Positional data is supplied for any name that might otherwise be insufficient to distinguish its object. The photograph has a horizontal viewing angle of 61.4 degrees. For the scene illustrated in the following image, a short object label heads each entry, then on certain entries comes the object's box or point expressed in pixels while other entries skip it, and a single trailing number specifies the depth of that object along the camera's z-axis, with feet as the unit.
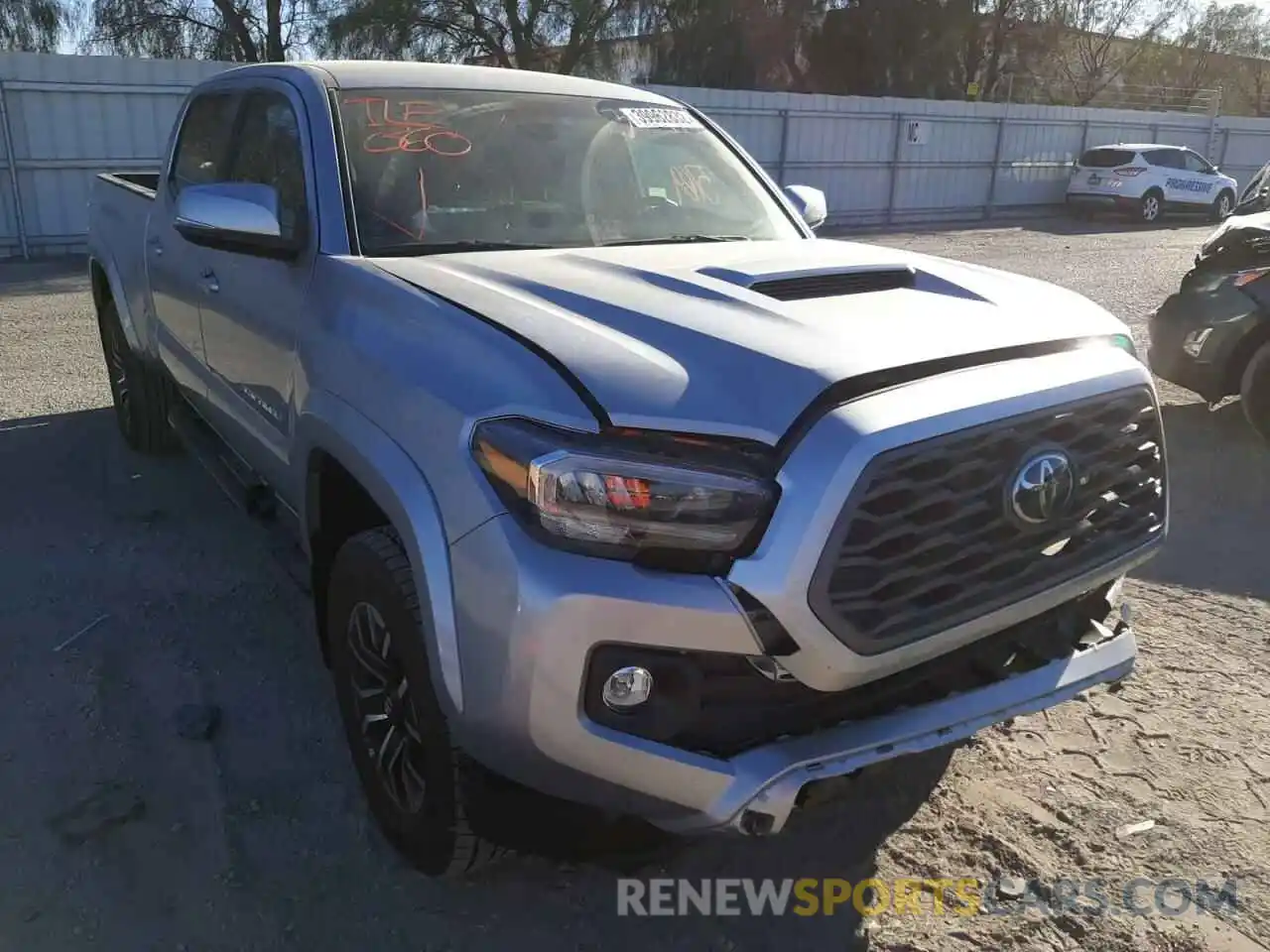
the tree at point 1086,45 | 120.88
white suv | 67.77
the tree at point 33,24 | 86.07
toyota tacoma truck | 6.50
